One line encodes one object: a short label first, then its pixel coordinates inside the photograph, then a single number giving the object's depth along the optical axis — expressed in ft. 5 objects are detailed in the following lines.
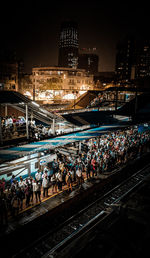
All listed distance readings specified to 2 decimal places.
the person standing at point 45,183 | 28.43
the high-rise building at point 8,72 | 157.07
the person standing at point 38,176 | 29.19
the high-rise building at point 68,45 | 575.79
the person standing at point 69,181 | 31.49
